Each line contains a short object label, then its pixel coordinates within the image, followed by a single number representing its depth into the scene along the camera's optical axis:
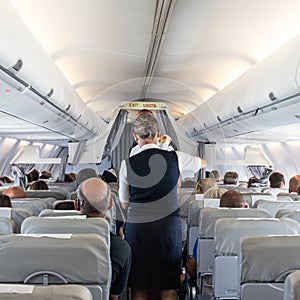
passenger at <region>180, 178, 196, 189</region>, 6.55
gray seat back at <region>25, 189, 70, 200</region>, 5.13
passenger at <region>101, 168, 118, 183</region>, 6.76
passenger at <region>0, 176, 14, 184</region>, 9.68
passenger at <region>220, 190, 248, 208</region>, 3.28
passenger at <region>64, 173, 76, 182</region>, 9.55
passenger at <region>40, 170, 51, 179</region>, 9.58
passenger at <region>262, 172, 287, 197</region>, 5.71
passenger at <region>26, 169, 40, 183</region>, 7.92
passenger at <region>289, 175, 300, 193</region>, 5.53
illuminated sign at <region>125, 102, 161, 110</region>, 5.39
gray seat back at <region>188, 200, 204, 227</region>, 3.81
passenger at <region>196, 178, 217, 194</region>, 4.97
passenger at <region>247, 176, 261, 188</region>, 8.41
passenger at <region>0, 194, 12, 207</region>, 3.49
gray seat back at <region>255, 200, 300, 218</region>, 3.67
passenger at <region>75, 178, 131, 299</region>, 2.26
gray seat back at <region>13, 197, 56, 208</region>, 4.01
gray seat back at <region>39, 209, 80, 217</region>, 2.77
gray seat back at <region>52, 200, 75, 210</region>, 3.45
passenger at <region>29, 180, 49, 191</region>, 5.80
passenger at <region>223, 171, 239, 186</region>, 7.92
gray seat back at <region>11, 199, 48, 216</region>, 3.62
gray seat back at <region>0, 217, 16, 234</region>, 2.73
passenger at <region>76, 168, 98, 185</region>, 6.37
